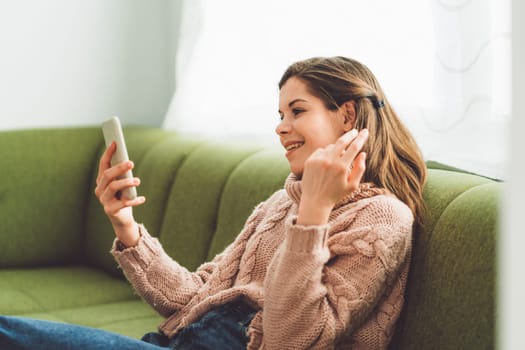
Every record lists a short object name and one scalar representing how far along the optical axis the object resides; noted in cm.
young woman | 113
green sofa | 117
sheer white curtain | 154
